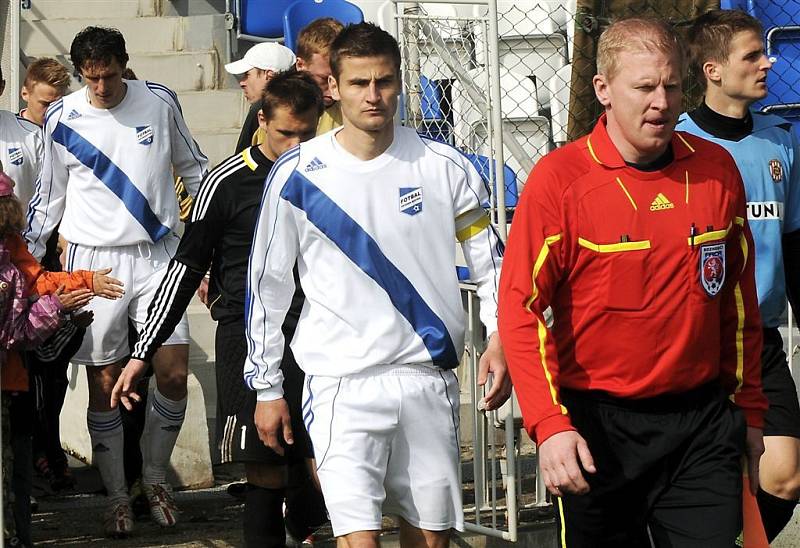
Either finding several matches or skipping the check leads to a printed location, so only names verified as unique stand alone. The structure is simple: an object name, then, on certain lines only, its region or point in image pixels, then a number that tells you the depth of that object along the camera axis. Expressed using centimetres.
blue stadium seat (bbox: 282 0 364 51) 2231
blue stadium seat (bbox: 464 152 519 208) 1732
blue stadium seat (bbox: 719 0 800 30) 2028
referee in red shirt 867
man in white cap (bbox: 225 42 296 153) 1723
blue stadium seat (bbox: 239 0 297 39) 2470
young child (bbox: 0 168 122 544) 1261
